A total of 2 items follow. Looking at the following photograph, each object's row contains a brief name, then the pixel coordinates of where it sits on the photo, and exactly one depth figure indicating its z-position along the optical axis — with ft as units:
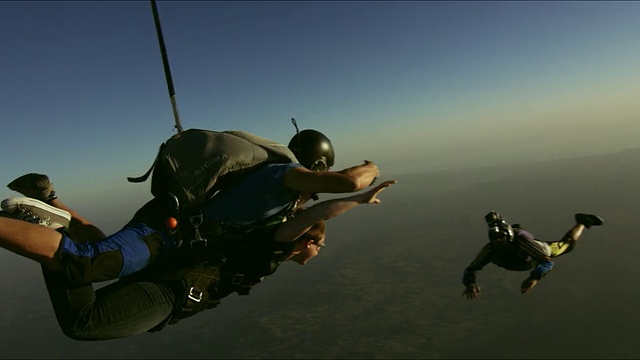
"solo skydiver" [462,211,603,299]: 18.10
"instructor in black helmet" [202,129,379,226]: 8.80
